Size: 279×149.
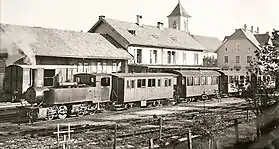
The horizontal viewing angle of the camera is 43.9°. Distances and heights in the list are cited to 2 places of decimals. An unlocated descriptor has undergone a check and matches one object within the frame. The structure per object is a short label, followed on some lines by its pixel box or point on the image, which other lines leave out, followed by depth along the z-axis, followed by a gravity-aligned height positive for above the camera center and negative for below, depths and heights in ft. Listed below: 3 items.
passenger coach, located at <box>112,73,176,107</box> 80.94 -1.18
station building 120.92 +15.49
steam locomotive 65.16 -1.68
